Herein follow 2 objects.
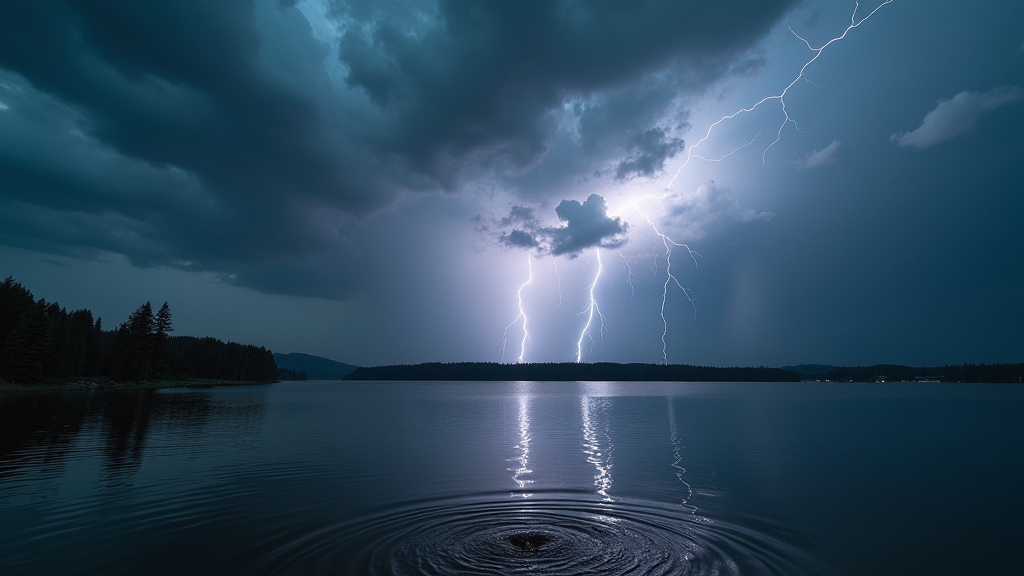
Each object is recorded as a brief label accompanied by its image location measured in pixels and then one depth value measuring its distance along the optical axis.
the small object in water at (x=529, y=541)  12.60
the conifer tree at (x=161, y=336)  114.25
